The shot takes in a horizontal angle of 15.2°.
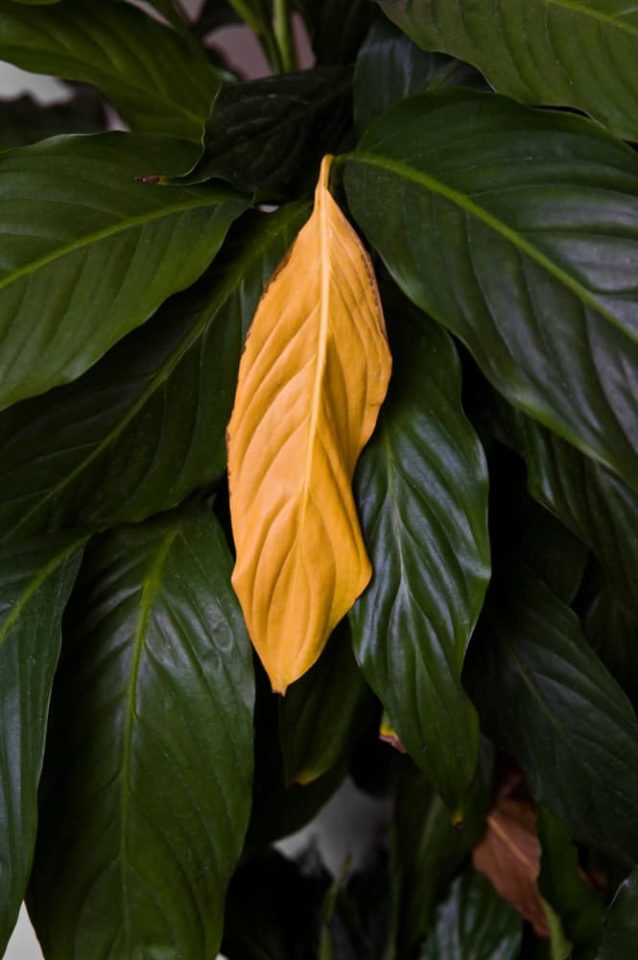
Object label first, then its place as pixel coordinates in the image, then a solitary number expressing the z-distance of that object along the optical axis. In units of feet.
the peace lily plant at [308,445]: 2.42
